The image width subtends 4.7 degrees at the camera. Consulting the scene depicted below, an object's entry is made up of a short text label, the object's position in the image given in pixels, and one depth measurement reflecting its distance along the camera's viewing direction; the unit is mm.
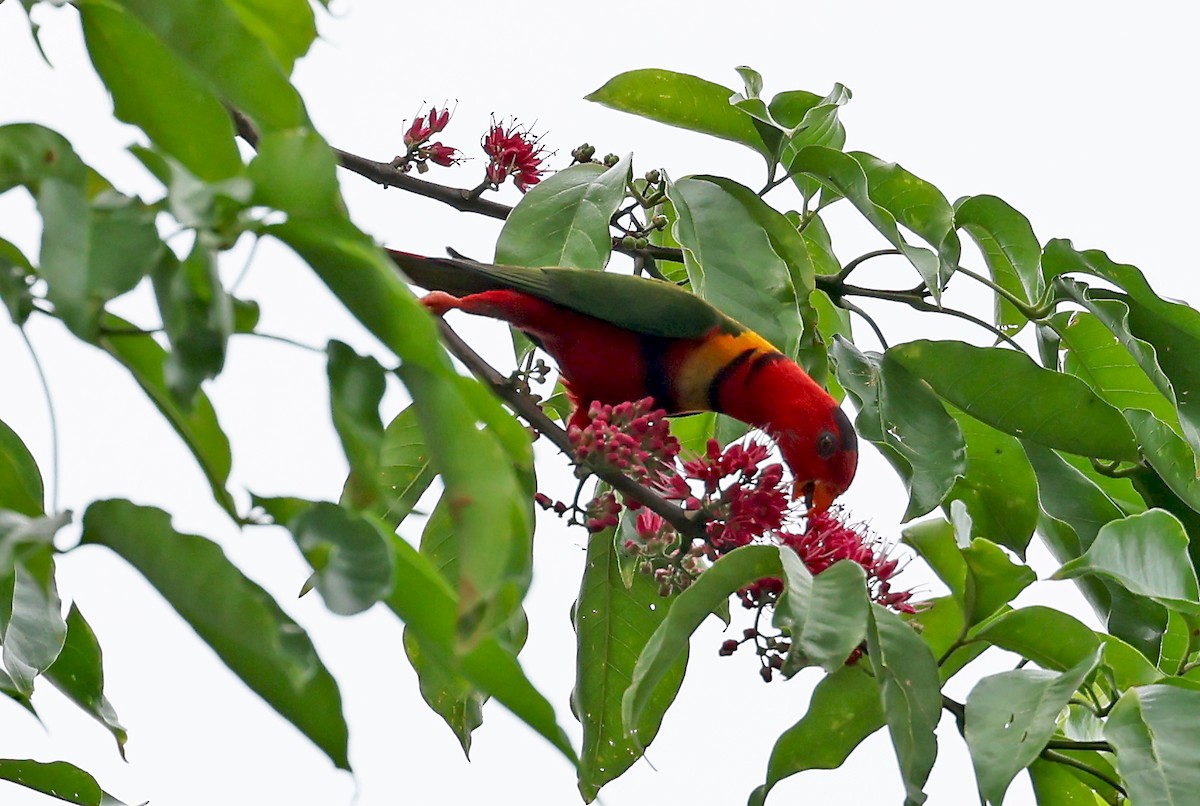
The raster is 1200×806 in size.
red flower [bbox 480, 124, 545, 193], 5043
